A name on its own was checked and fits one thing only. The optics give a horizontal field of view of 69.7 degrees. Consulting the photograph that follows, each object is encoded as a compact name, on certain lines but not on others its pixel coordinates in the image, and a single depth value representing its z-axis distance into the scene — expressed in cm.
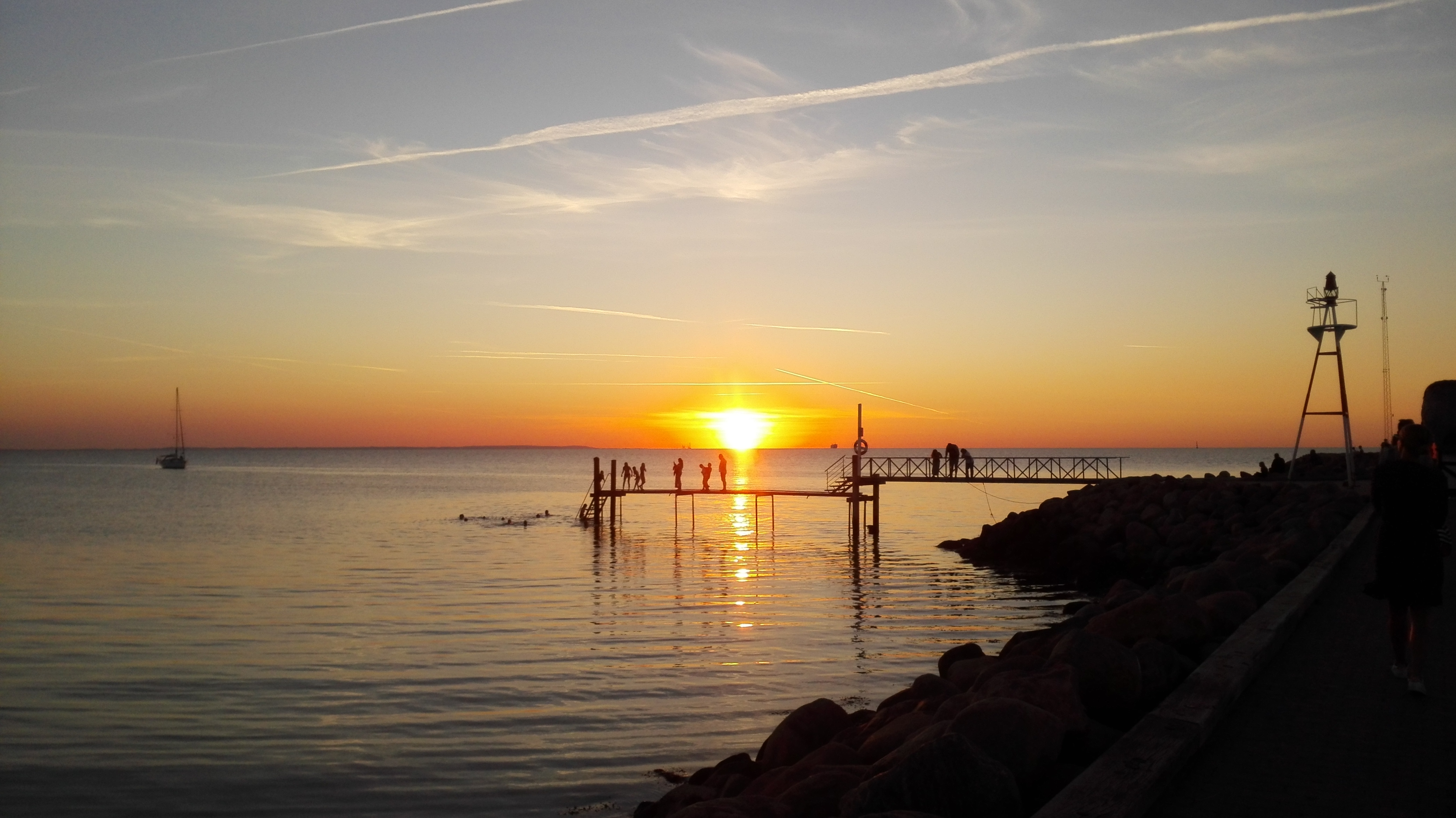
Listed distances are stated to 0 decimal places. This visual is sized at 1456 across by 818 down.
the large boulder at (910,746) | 655
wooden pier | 3916
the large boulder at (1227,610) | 931
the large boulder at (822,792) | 650
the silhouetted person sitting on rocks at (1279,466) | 3891
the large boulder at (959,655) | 1194
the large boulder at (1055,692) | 658
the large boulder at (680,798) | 861
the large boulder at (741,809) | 613
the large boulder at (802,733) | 892
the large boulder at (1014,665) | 892
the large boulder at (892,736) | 793
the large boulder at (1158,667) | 741
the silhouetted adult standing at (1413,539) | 693
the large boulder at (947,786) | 512
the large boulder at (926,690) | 973
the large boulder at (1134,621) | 858
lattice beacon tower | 2884
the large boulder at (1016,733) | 592
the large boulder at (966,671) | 1041
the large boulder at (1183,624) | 848
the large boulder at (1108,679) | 720
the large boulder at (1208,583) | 1128
